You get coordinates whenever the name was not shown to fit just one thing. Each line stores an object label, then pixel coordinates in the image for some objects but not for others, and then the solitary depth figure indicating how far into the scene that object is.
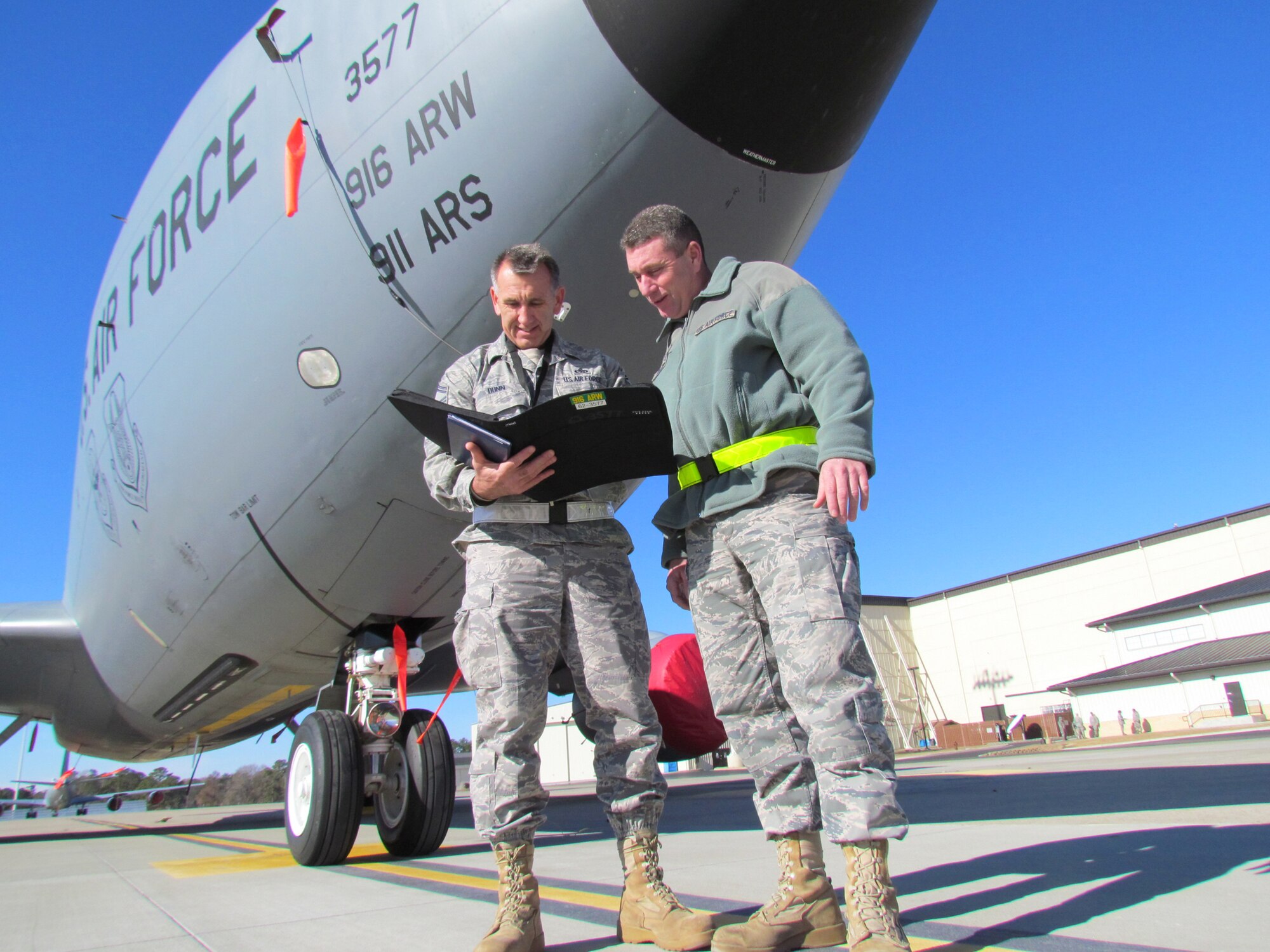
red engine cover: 6.91
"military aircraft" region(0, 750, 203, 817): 35.16
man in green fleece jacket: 1.79
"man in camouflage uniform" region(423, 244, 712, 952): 2.08
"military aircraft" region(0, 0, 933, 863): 2.96
